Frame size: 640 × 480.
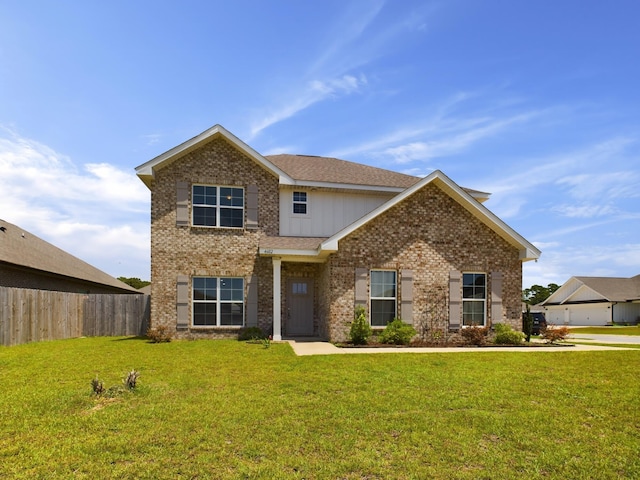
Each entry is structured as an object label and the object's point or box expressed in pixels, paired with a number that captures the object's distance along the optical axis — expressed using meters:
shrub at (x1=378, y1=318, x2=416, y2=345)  13.31
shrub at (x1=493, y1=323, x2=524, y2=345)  13.89
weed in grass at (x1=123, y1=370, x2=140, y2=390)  6.79
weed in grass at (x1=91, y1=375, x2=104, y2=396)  6.55
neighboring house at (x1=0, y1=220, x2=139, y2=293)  17.22
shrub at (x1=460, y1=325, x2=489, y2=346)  13.62
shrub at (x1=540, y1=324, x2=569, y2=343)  14.51
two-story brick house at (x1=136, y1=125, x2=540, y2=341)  14.05
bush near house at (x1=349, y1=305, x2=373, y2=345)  13.14
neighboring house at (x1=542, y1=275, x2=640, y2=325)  38.76
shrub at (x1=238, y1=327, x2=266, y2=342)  14.82
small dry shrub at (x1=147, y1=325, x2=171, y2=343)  14.27
